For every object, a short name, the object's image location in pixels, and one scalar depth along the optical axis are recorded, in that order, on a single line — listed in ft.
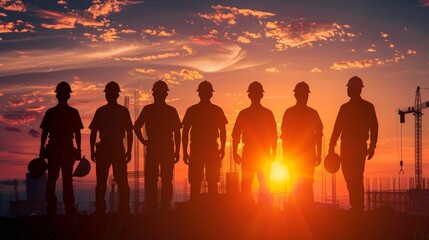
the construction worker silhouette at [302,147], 47.98
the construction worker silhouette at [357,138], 47.24
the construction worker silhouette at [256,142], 47.91
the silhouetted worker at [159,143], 45.91
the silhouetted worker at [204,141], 47.03
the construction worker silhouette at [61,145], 44.75
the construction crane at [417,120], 454.40
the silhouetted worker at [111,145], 44.73
